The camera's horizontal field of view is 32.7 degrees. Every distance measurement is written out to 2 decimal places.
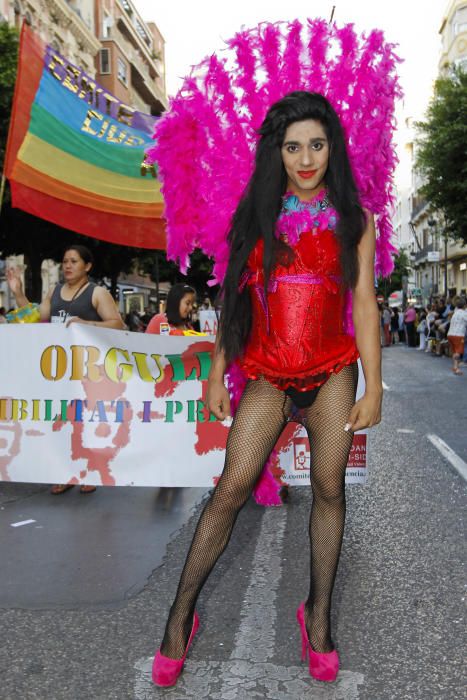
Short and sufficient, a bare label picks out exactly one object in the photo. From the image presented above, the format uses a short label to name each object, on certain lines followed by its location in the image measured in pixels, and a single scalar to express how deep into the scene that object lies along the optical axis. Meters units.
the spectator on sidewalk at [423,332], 27.23
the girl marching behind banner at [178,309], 6.42
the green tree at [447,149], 27.75
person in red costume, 2.59
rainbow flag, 6.65
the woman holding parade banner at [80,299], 5.74
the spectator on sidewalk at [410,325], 30.39
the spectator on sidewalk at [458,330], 16.83
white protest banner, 4.98
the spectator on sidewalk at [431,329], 25.42
